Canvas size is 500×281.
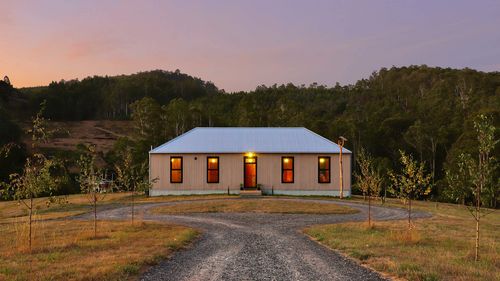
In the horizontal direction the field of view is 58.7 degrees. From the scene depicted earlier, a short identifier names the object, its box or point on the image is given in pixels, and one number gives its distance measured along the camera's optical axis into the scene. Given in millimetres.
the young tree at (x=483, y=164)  11203
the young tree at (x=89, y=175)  15266
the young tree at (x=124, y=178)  17197
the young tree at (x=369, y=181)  17595
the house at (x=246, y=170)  31297
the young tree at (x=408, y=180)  14609
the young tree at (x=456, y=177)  11466
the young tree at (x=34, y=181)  12406
